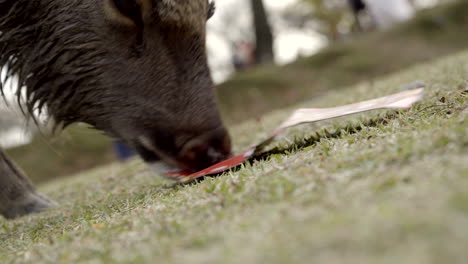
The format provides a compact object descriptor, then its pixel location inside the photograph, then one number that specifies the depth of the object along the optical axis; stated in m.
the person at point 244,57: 16.23
